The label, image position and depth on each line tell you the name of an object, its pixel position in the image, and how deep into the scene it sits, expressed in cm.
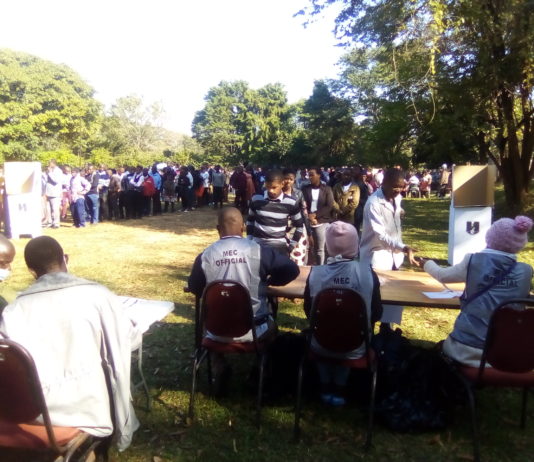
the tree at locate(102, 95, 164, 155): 6669
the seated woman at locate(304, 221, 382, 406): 355
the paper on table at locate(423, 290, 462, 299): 394
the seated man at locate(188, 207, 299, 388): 379
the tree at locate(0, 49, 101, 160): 3675
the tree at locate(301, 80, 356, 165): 5518
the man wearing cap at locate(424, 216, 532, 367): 331
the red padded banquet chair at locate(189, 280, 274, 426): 353
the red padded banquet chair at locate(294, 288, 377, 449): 335
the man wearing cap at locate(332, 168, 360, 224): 827
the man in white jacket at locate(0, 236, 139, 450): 250
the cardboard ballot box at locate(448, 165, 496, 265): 866
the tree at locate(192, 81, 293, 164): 6272
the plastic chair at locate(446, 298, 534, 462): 308
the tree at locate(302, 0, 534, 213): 1059
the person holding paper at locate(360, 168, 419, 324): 500
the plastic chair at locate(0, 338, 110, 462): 229
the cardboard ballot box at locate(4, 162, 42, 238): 1223
